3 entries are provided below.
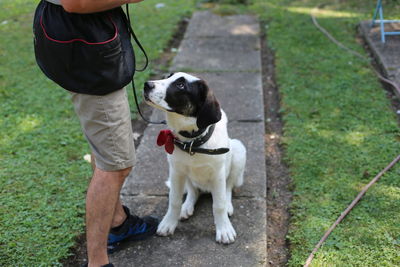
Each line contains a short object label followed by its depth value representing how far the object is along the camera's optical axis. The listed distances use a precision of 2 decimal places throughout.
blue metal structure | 6.35
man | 2.58
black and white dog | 2.71
